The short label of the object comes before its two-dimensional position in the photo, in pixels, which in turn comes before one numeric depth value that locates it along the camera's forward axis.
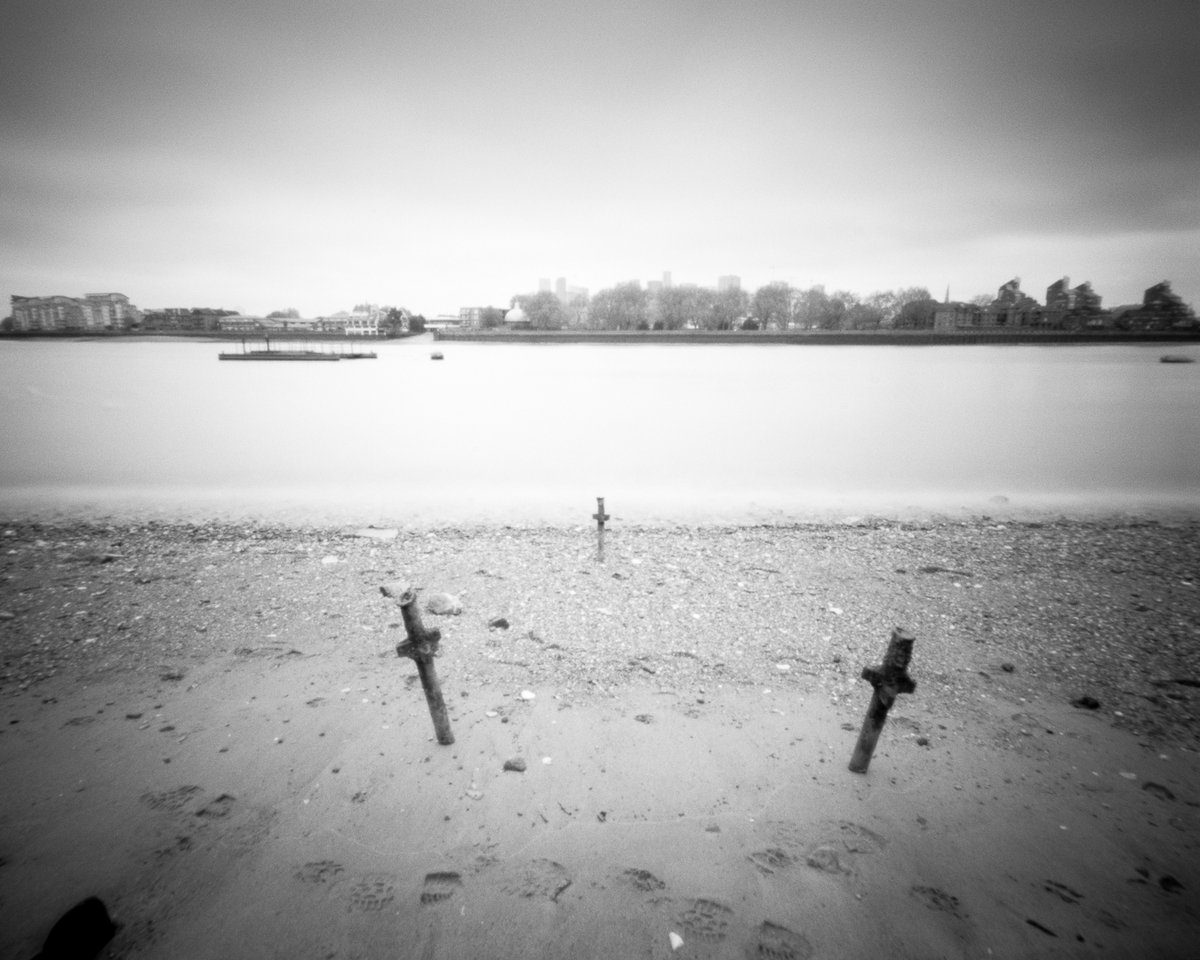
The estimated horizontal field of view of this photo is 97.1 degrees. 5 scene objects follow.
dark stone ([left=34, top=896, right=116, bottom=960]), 2.92
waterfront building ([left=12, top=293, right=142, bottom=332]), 177.38
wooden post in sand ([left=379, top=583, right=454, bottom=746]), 3.98
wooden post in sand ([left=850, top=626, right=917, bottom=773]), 3.62
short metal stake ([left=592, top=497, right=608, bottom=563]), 8.68
